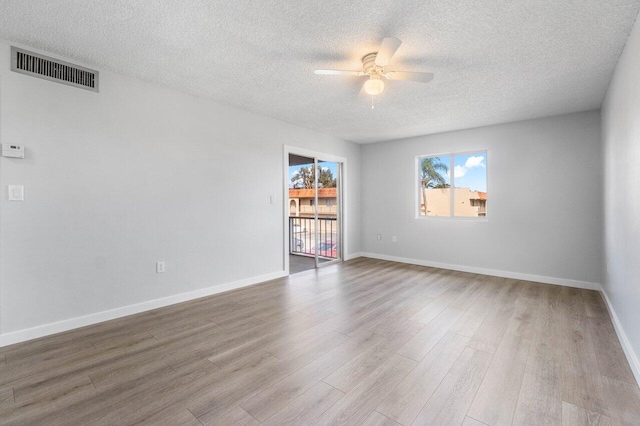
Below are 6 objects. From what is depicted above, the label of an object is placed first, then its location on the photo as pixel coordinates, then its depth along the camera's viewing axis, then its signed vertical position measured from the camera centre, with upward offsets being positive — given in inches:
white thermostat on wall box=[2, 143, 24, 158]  92.2 +19.5
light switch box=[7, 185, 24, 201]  93.8 +6.0
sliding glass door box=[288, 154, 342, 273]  209.2 +2.4
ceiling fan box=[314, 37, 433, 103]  89.0 +47.1
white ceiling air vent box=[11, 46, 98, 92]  95.0 +49.8
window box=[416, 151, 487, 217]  192.5 +18.1
